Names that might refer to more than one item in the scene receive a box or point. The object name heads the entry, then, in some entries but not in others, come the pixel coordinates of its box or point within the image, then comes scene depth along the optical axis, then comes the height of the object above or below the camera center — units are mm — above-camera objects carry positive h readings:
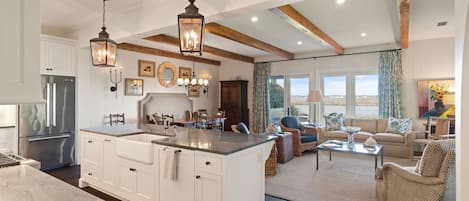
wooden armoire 8641 -138
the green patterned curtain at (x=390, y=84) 6348 +394
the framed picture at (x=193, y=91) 8438 +266
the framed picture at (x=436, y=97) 5852 +59
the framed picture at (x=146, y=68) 6945 +850
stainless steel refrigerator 4367 -506
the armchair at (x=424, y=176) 2520 -823
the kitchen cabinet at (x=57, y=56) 4543 +798
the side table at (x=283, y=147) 5031 -959
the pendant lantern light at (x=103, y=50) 2826 +544
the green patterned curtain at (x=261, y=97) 8445 +68
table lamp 6349 +55
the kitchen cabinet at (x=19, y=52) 861 +165
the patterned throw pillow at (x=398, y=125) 5832 -613
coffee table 4227 -870
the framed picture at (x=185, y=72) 8102 +858
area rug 3477 -1301
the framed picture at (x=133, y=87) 6643 +316
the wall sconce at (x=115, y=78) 6258 +526
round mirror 7461 +739
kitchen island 2332 -706
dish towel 2562 -665
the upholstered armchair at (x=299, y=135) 5711 -856
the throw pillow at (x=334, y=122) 6590 -599
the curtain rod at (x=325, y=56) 6627 +1266
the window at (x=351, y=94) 6859 +150
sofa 5471 -857
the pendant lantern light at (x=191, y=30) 2344 +648
